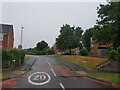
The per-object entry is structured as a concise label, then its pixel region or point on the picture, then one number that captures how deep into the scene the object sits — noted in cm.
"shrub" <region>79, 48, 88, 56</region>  4541
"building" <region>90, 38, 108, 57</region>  3950
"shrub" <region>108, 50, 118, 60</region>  2249
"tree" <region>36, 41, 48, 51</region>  10081
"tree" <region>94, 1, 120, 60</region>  1066
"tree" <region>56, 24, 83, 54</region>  4775
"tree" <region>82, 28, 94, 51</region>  6662
